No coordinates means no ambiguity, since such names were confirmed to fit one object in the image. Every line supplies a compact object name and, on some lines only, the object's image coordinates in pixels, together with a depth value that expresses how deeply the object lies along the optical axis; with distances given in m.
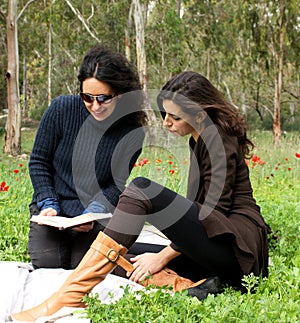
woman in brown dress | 2.43
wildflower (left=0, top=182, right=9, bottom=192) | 4.35
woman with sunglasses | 3.16
